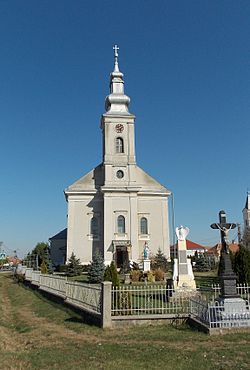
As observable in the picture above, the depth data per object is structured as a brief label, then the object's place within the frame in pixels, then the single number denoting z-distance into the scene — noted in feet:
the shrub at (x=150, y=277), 85.66
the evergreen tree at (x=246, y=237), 155.07
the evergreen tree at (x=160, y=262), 122.03
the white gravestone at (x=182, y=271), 57.77
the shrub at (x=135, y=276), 90.23
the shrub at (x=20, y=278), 104.22
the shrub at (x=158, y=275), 90.33
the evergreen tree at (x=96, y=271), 88.07
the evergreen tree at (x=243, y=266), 67.54
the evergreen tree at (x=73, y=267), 118.83
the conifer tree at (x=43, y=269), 102.76
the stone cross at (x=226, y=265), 36.11
